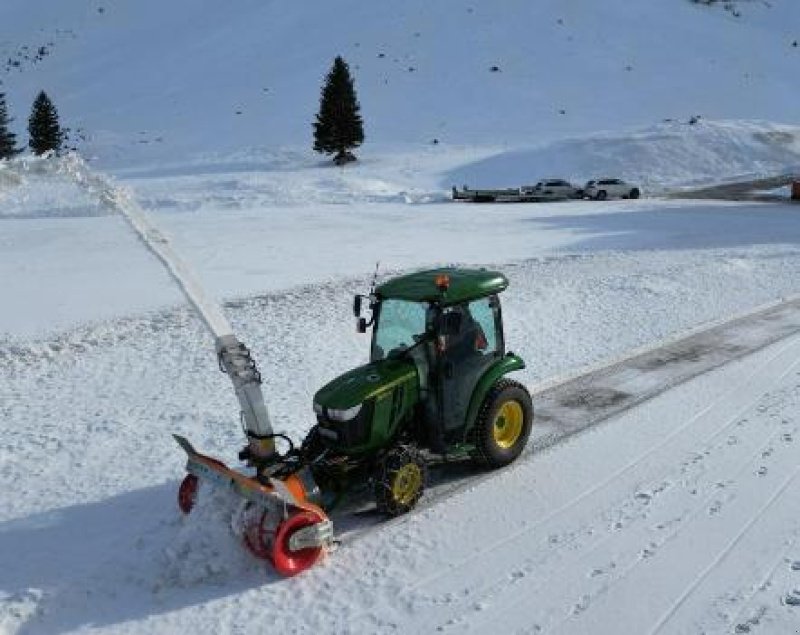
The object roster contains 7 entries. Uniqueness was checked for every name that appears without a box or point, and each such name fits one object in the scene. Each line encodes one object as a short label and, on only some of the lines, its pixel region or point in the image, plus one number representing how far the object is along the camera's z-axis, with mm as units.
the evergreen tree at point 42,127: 51888
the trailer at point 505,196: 38469
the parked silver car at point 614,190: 38938
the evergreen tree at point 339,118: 48469
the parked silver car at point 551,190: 38750
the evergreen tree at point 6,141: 52000
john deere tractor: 7809
